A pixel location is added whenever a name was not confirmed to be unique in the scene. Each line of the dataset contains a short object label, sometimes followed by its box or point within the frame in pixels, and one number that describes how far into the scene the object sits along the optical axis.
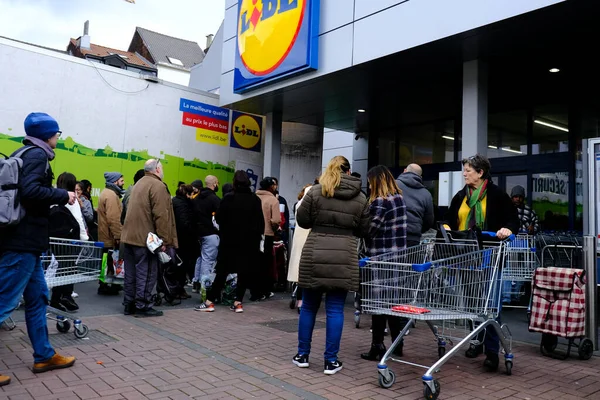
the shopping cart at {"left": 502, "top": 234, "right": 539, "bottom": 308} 5.58
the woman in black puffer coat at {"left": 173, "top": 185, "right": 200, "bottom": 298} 8.15
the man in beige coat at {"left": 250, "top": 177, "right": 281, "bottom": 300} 8.29
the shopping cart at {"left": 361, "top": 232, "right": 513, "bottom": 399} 4.12
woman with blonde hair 4.40
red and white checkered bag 5.23
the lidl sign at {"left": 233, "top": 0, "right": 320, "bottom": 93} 9.62
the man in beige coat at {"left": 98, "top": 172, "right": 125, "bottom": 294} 8.11
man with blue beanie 3.89
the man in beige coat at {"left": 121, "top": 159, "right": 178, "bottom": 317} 6.53
